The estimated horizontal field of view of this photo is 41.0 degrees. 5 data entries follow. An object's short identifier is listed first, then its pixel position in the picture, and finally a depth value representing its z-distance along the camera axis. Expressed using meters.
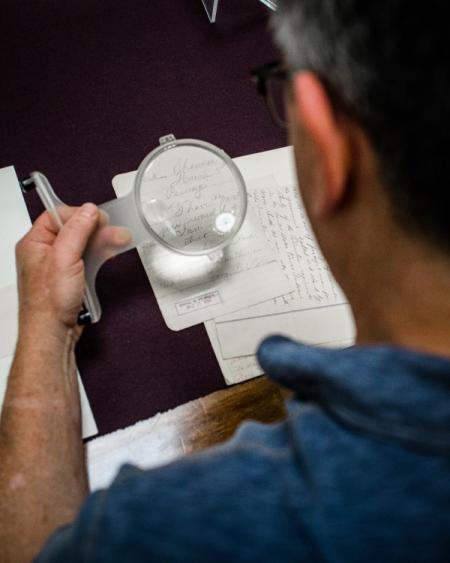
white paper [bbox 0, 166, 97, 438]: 0.84
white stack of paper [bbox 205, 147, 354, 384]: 0.89
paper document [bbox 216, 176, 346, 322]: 0.92
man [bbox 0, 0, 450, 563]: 0.39
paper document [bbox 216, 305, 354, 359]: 0.89
